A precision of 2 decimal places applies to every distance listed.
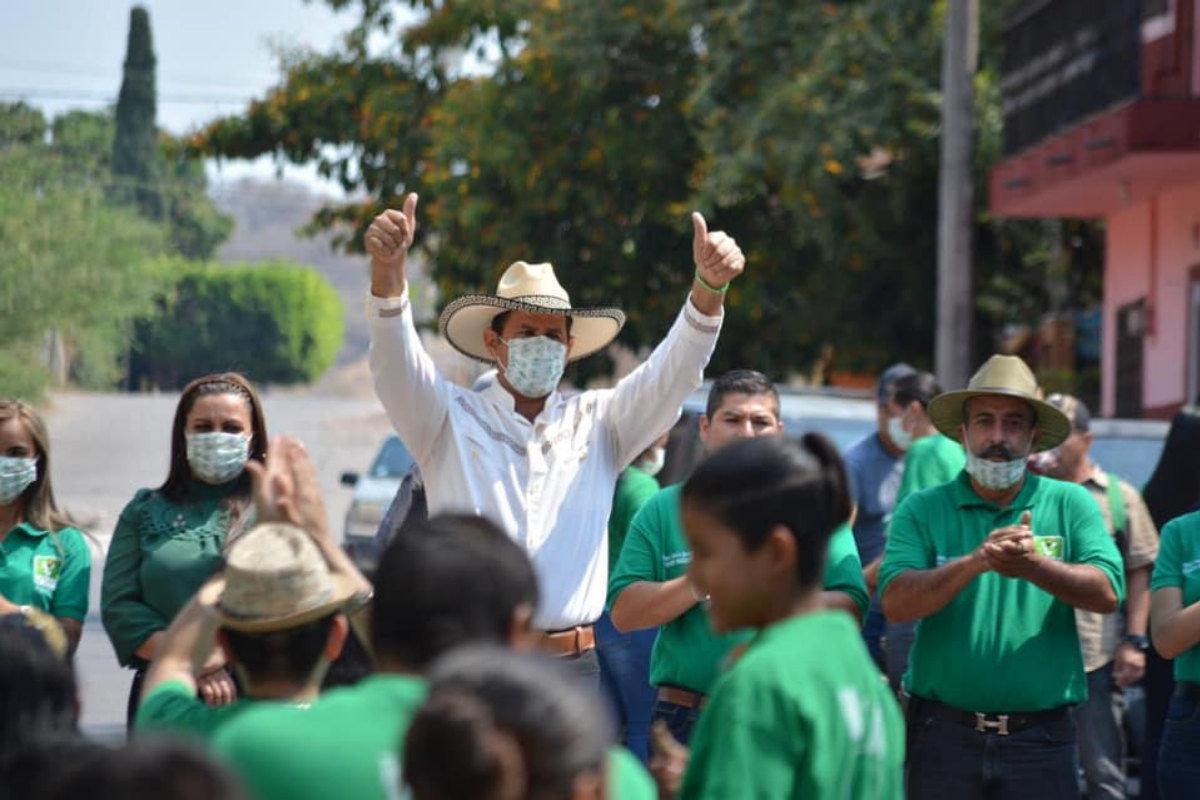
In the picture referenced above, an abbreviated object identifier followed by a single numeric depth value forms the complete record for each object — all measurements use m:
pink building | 30.78
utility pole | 30.86
